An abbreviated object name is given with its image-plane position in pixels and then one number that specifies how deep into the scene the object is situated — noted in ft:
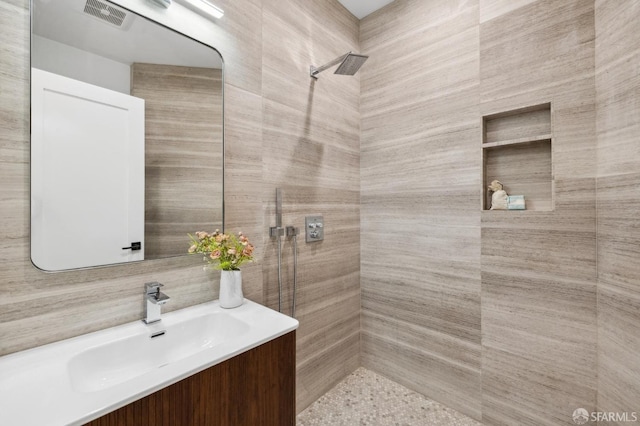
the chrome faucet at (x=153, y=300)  3.47
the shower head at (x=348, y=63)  4.91
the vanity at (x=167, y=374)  2.16
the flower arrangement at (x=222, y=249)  3.99
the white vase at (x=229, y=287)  4.03
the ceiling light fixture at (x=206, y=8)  4.07
